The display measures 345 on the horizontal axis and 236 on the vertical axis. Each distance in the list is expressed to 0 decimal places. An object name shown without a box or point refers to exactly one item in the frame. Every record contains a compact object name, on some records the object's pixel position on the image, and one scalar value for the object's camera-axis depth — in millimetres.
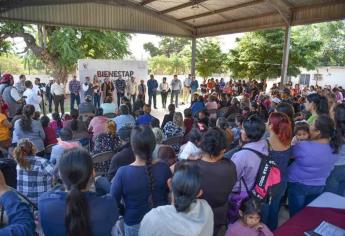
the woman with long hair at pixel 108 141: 3797
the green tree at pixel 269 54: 17891
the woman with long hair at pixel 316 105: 3875
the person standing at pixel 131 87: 12352
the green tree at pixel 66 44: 16056
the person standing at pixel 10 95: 6422
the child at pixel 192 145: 2969
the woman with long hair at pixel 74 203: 1418
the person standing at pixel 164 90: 13047
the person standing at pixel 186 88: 14727
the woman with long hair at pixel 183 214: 1472
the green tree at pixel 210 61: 22672
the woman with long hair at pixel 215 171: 2064
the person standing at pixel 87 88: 11191
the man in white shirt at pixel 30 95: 7746
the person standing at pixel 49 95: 11609
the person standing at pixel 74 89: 11102
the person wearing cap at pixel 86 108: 6816
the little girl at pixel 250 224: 2082
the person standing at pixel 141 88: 12562
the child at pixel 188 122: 5109
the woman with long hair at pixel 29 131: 4223
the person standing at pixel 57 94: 10562
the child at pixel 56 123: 5388
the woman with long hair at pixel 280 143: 2572
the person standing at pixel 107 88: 11609
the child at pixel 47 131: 4680
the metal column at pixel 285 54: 10512
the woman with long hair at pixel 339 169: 3051
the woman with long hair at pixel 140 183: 1906
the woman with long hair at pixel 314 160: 2676
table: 2270
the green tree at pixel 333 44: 34125
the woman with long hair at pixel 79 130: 4633
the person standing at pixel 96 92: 11406
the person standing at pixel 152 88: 12680
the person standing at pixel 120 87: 11992
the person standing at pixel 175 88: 13395
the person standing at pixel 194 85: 14297
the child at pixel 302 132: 2943
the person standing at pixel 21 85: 8680
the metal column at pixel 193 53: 14867
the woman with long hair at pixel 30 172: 2752
